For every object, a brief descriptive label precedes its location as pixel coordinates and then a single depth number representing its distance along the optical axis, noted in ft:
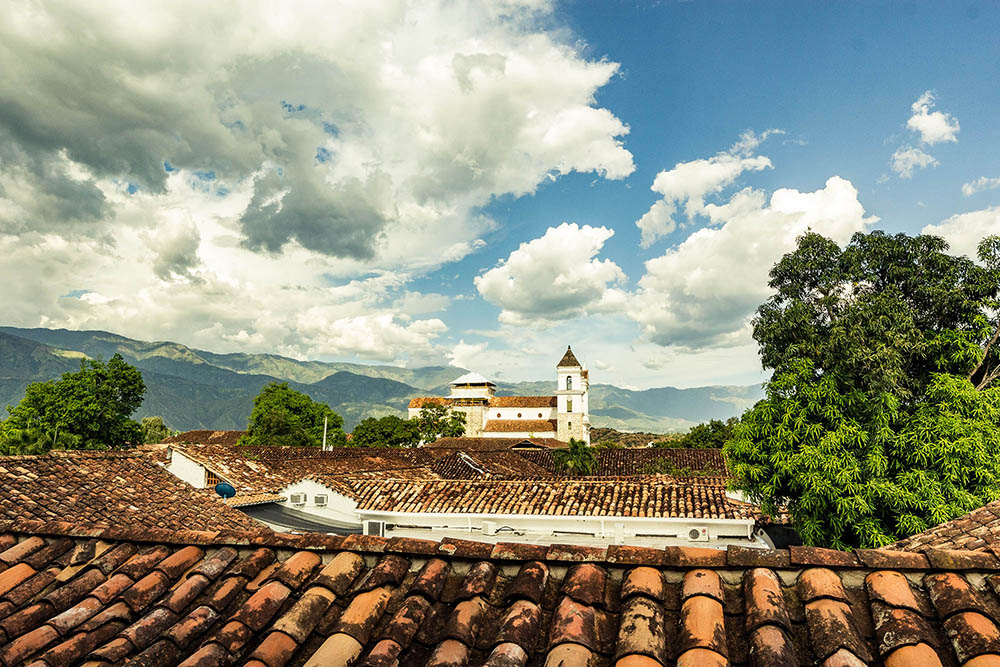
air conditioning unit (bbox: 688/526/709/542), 52.95
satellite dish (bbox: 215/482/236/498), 64.80
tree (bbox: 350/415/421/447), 215.72
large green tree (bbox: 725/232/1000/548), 45.03
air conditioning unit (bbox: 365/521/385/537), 61.14
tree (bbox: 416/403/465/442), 279.49
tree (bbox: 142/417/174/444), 234.72
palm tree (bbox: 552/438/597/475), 116.57
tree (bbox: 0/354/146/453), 106.83
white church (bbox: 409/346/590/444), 292.20
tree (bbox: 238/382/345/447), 196.95
